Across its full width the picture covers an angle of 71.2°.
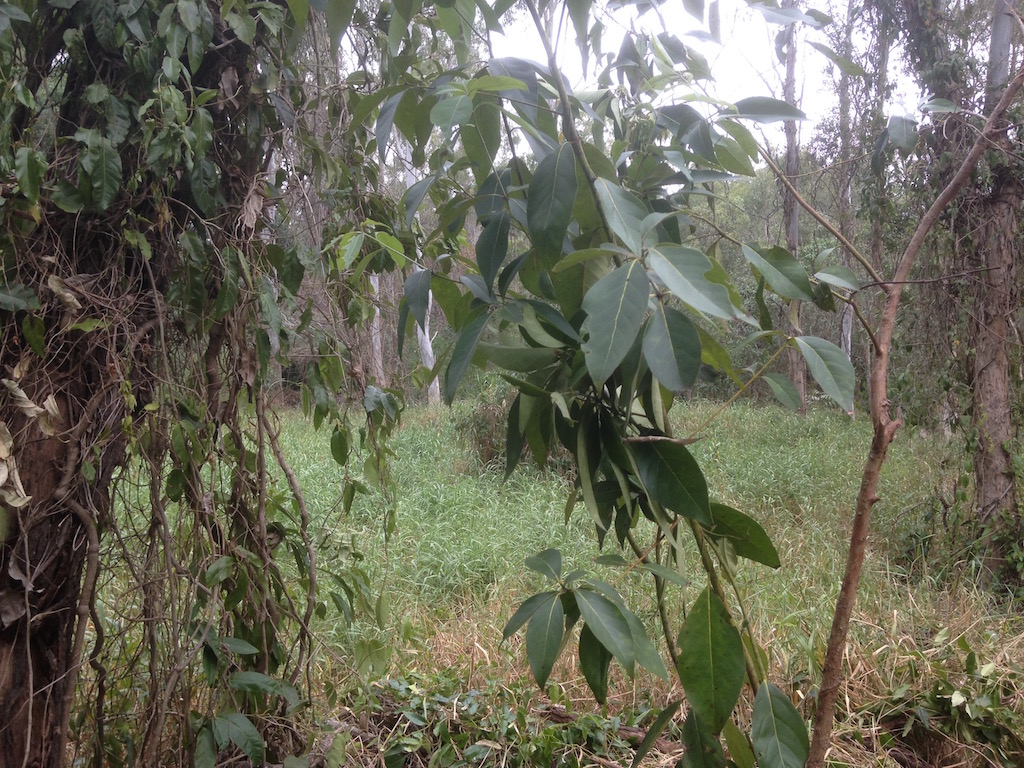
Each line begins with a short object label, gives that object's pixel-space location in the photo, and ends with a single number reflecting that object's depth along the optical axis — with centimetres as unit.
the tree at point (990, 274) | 368
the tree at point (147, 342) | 119
